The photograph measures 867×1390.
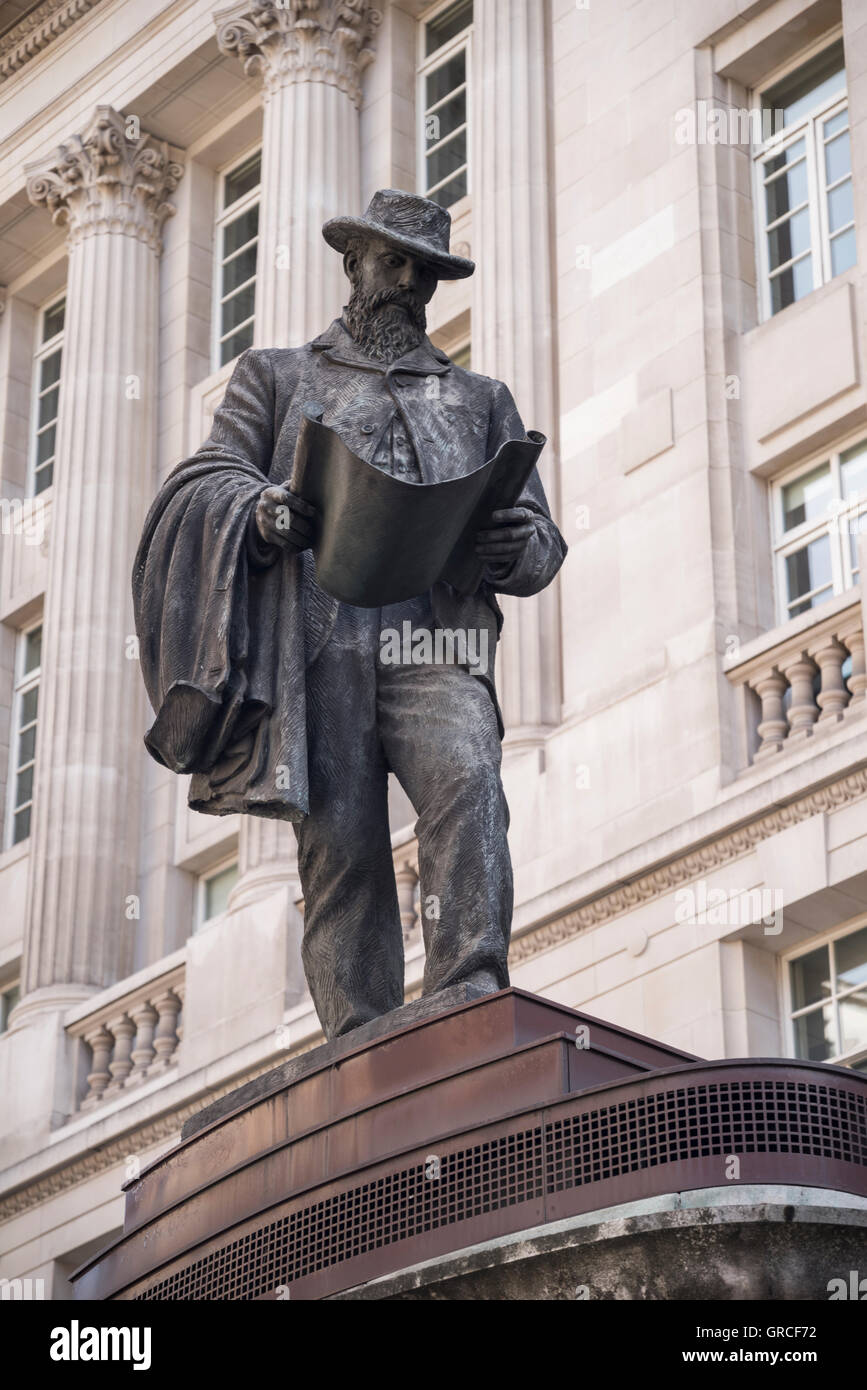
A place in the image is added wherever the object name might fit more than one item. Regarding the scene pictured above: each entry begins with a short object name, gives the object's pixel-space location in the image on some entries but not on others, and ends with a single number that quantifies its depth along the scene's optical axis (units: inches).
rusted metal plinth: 294.8
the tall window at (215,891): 1106.7
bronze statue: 356.2
